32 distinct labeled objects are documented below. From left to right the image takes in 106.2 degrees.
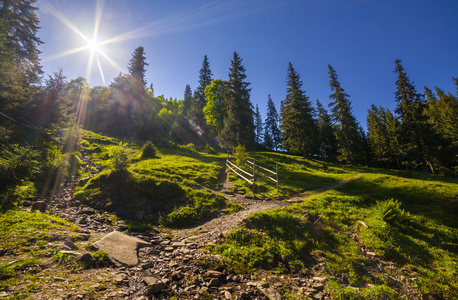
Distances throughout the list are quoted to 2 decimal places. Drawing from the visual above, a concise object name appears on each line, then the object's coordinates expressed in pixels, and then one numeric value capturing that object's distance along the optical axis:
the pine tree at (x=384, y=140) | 34.81
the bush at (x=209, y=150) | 34.74
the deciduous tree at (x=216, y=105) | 34.22
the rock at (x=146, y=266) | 5.23
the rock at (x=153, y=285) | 4.07
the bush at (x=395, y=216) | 8.46
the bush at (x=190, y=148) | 30.78
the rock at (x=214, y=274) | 4.76
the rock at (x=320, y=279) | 4.81
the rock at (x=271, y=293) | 4.06
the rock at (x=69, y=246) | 5.29
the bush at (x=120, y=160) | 12.44
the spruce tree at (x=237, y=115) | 29.52
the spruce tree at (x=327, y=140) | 46.84
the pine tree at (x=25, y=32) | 22.15
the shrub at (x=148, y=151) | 21.31
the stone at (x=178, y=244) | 6.74
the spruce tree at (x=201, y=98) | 43.88
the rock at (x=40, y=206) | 8.34
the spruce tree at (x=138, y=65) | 37.56
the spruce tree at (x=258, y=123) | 66.86
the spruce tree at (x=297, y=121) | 31.36
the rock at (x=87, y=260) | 4.81
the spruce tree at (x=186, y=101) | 59.91
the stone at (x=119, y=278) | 4.37
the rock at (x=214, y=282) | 4.44
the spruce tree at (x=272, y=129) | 60.97
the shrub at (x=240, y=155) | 22.35
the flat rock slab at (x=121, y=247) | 5.38
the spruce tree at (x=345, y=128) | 31.70
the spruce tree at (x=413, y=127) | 29.53
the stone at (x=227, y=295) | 4.03
